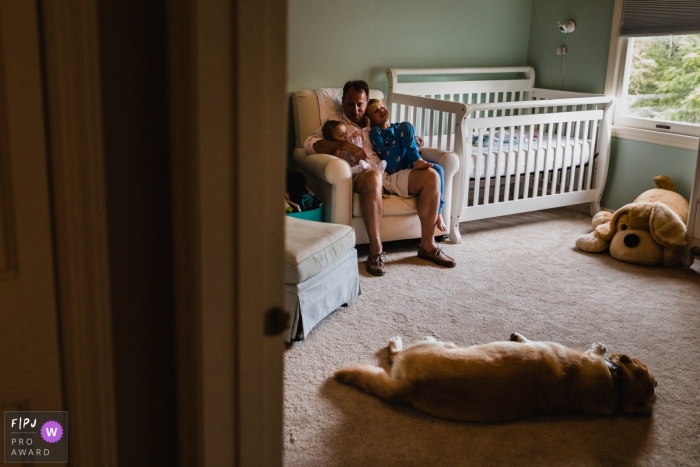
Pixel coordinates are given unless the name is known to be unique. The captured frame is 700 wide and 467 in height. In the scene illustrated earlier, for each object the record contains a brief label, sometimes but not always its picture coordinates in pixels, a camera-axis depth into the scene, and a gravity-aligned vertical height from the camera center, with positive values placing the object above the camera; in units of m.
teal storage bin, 3.44 -0.76
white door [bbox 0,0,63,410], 0.80 -0.22
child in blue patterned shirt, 3.77 -0.43
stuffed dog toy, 3.68 -0.87
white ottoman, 2.55 -0.82
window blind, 4.09 +0.39
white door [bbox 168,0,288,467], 0.81 -0.20
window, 4.20 -0.04
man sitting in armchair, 3.54 -0.61
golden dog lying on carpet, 2.03 -0.94
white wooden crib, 4.00 -0.43
